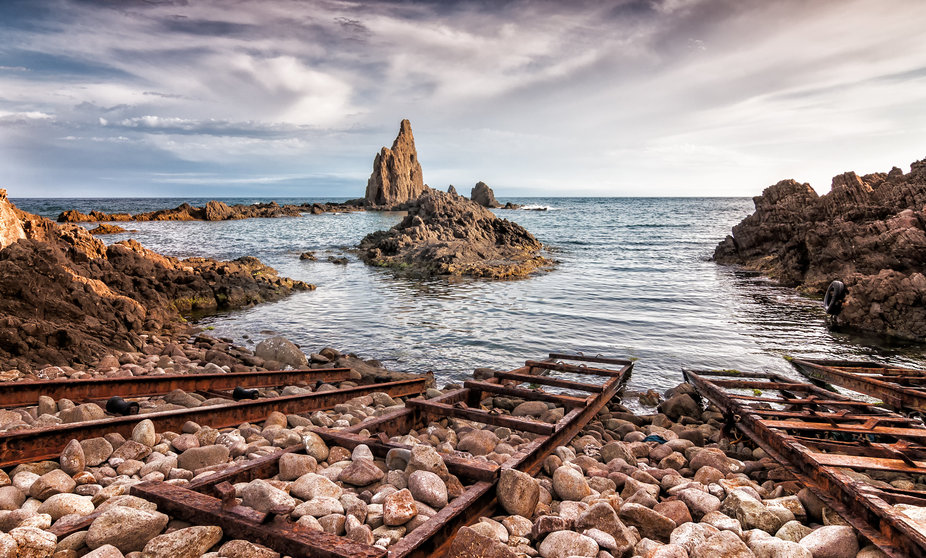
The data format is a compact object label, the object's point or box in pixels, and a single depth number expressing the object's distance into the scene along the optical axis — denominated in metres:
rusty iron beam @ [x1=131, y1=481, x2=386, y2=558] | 2.30
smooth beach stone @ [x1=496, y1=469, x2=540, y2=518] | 3.17
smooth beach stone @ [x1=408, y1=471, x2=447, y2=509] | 3.05
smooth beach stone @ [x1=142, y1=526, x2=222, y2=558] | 2.33
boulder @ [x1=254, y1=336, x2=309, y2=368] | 8.95
